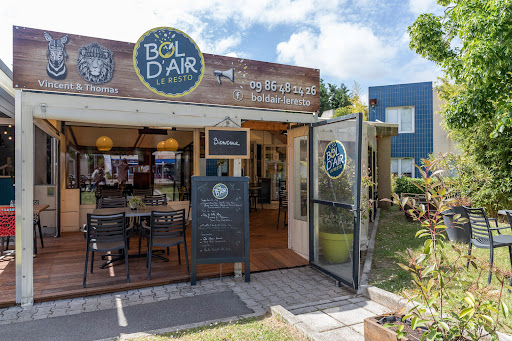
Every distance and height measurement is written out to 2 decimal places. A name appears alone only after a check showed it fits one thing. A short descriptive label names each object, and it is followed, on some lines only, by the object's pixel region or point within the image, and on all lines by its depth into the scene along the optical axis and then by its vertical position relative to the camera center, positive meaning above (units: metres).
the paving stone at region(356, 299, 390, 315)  3.61 -1.51
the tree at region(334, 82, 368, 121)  17.28 +3.90
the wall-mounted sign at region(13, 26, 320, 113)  3.85 +1.36
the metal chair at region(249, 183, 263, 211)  11.72 -0.71
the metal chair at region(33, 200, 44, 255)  5.58 -0.85
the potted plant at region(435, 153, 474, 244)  8.72 -0.17
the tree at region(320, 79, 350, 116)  29.77 +6.98
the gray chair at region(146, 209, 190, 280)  4.66 -0.79
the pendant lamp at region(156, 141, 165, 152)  8.67 +0.75
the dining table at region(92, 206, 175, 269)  5.06 -0.60
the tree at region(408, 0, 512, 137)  5.80 +2.29
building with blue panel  17.17 +2.97
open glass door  4.17 -0.32
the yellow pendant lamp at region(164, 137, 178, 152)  8.50 +0.78
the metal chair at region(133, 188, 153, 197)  8.73 -0.46
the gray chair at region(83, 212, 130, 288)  4.35 -0.76
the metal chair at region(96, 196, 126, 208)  6.64 -0.56
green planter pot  4.46 -1.04
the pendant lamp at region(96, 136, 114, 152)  8.17 +0.79
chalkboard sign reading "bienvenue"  4.65 +0.44
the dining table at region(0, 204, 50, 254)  5.32 -0.55
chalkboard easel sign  4.58 -0.66
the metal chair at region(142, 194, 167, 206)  6.83 -0.55
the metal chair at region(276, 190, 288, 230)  8.08 -0.75
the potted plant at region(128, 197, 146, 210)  5.67 -0.48
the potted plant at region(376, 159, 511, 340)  1.96 -0.77
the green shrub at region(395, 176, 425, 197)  12.90 -0.57
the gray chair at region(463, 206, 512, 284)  4.06 -0.83
